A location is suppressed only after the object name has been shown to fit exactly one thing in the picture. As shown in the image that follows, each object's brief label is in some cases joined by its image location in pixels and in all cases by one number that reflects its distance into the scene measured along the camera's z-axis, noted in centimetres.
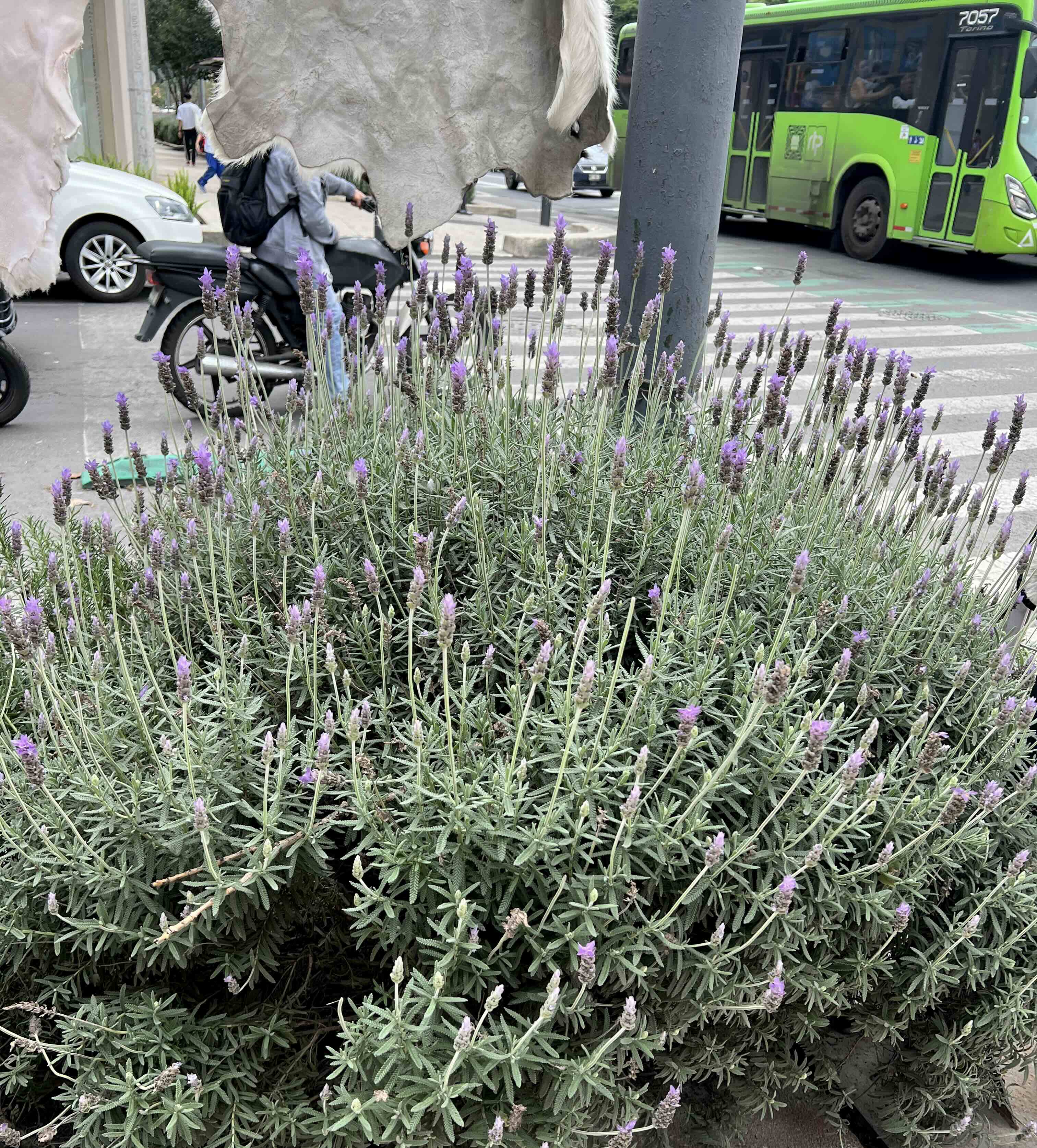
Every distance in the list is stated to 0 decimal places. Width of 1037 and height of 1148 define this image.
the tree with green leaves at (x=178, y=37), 4100
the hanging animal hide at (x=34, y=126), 189
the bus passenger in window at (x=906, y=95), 1566
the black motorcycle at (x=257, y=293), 681
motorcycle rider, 648
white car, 1067
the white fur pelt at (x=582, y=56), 258
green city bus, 1428
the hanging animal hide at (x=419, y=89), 256
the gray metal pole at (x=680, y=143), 349
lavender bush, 190
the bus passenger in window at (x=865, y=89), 1634
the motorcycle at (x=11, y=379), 711
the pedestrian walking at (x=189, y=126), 2622
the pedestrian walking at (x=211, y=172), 1956
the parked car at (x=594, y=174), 2866
